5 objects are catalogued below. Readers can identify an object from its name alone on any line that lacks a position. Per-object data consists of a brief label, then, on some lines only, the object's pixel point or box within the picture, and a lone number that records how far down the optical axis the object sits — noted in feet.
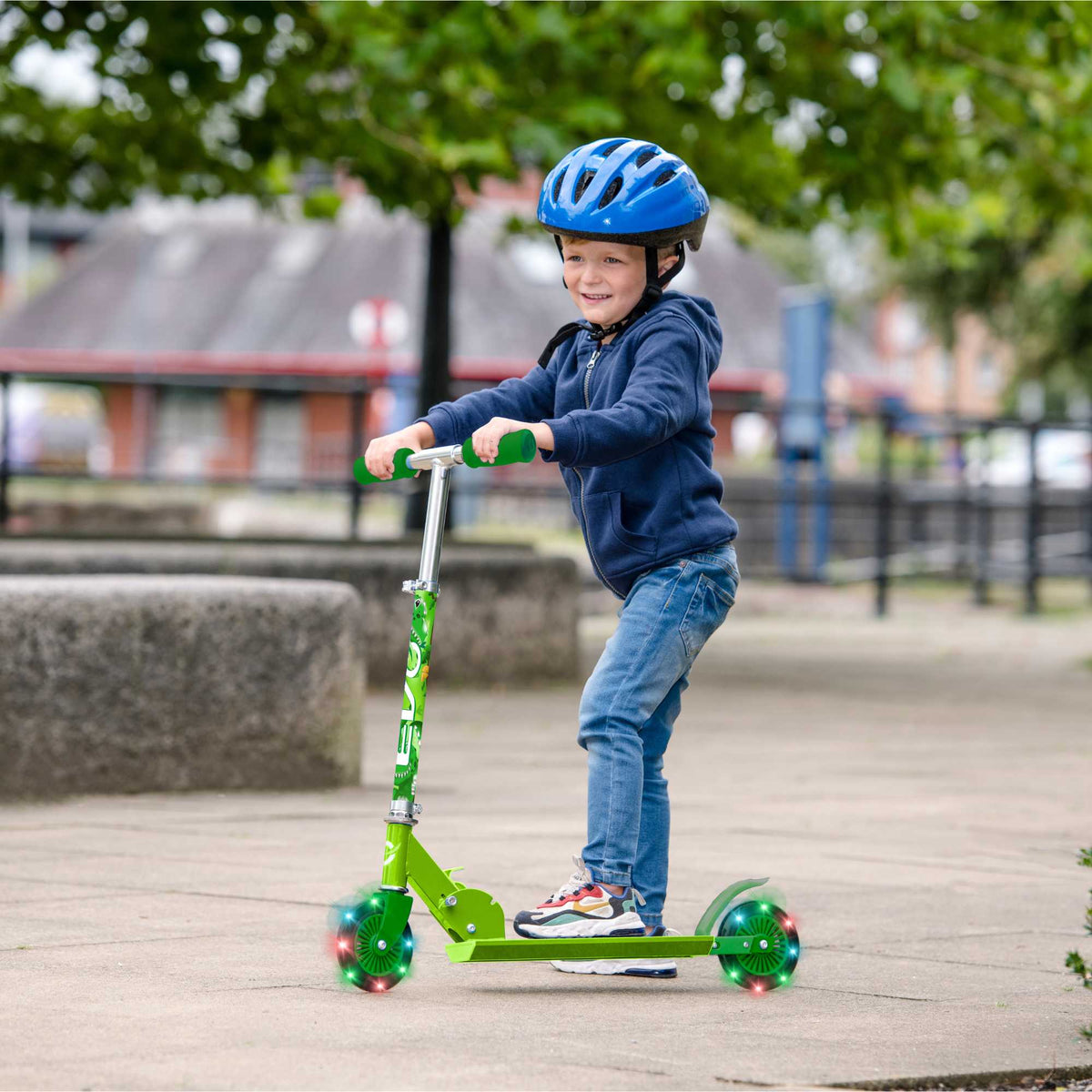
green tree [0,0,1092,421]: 52.06
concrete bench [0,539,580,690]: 53.72
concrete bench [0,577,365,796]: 34.86
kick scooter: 21.08
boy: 22.35
